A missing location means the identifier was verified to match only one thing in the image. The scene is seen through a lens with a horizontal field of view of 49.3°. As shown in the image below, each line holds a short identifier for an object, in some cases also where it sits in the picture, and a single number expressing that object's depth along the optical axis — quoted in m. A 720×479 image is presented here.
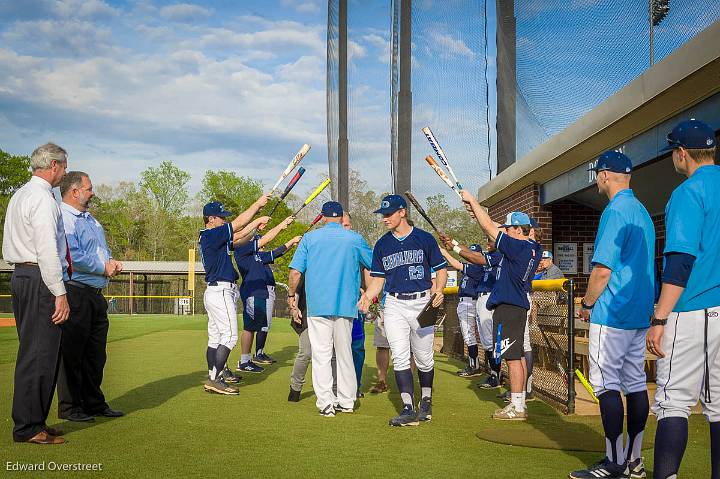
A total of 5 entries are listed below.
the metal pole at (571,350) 7.98
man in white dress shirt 5.96
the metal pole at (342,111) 18.75
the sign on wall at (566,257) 12.59
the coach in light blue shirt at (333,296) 8.09
